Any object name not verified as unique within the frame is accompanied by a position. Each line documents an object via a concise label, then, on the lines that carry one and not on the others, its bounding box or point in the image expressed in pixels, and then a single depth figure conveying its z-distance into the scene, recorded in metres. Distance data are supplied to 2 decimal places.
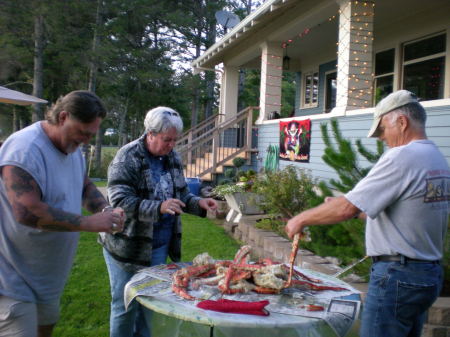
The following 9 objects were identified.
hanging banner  8.37
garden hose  9.76
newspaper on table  2.03
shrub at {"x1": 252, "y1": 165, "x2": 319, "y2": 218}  6.68
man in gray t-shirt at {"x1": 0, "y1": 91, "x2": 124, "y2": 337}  2.03
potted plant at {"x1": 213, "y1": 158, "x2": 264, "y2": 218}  7.68
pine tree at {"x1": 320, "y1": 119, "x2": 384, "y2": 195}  4.17
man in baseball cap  2.03
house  7.00
